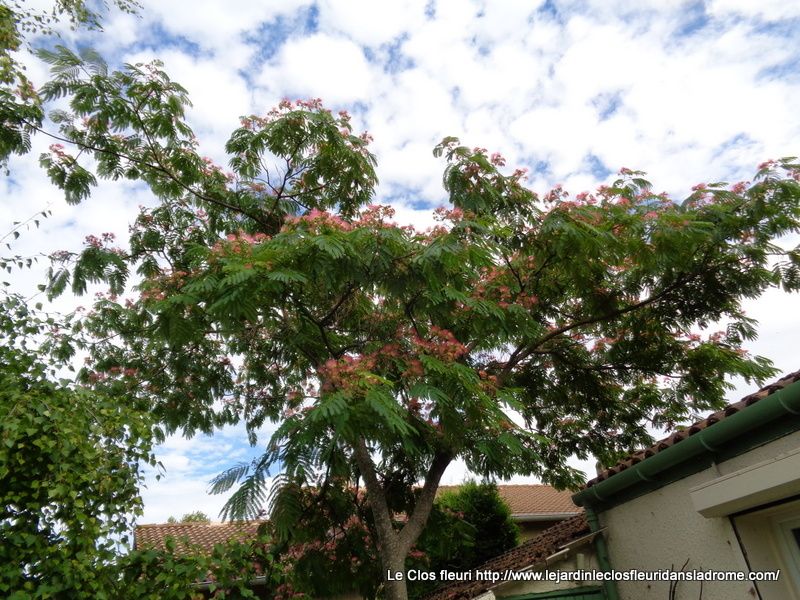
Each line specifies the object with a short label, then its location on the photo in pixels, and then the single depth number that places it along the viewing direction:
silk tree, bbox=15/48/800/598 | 6.20
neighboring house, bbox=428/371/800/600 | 3.99
